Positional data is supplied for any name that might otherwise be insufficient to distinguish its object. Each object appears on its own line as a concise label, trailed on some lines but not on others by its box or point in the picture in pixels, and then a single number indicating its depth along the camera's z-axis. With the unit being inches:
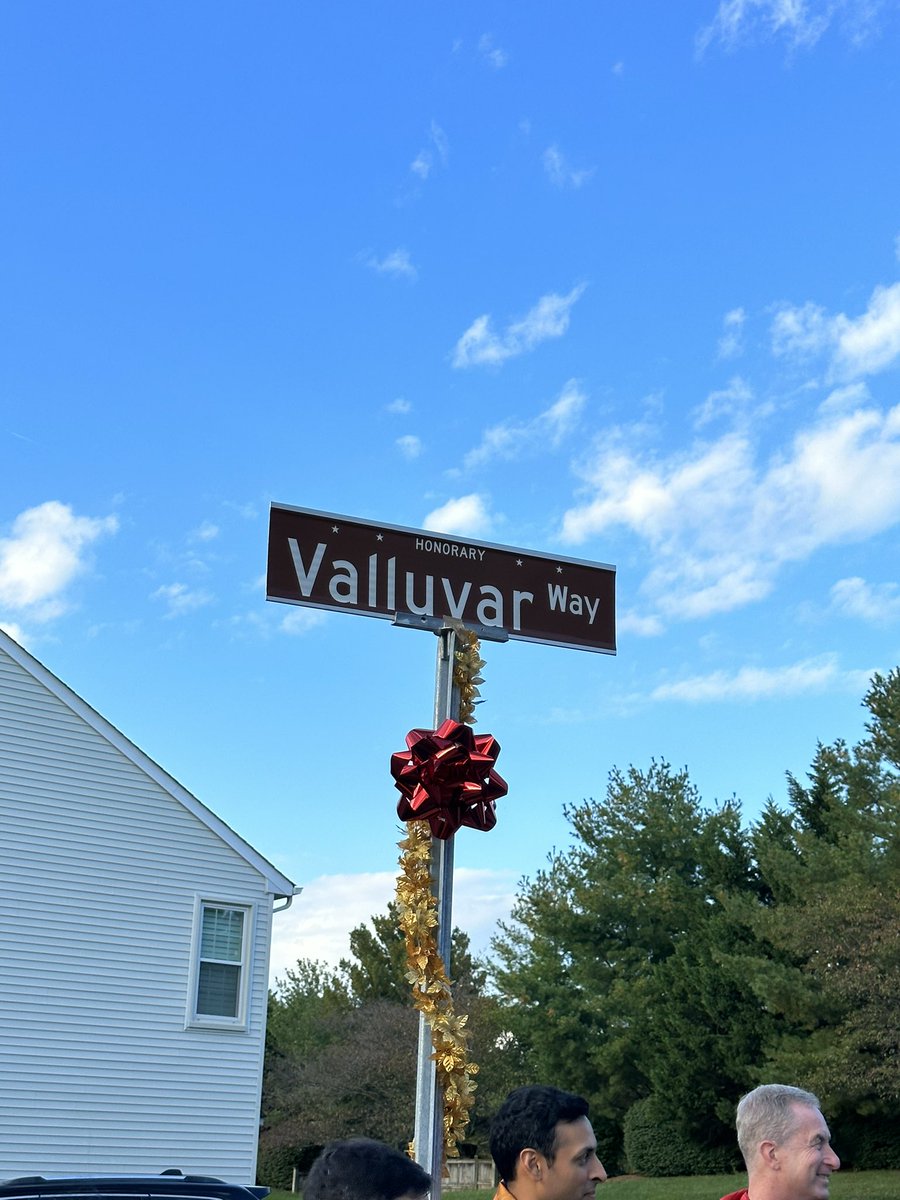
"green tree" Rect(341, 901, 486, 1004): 2251.5
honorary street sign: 239.0
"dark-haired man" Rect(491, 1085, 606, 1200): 146.3
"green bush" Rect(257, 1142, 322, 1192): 1707.7
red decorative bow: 232.8
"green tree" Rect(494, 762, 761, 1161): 1593.3
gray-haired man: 155.9
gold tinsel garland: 227.5
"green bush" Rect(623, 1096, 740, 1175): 1381.6
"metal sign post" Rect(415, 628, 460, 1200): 223.0
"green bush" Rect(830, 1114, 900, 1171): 1268.5
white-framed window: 770.2
